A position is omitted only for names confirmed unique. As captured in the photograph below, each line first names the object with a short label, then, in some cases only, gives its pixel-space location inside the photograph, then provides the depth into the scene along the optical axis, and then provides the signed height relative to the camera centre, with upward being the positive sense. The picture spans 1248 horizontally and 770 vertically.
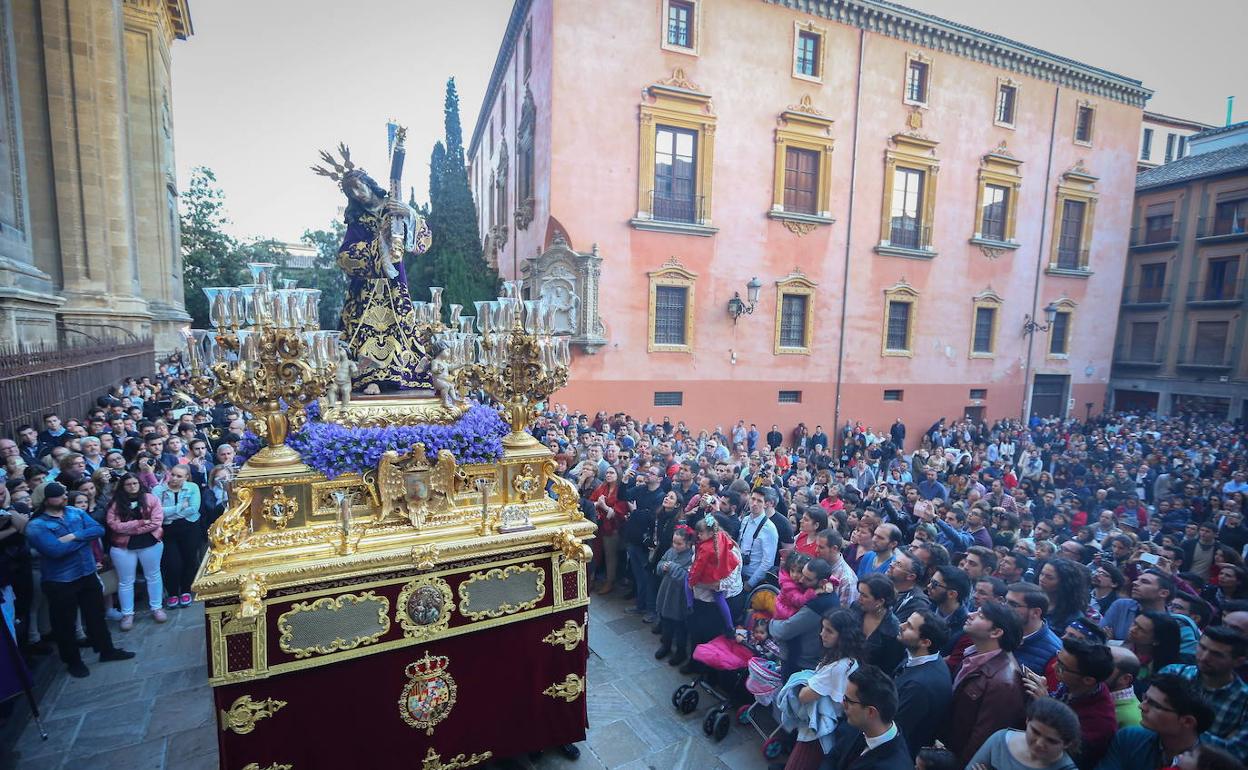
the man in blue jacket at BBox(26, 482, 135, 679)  5.05 -2.32
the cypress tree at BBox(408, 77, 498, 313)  20.19 +3.33
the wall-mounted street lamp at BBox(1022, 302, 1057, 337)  21.94 +0.72
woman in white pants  5.93 -2.38
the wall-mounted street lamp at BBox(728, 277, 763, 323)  17.06 +0.90
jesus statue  4.93 +0.34
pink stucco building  15.66 +4.24
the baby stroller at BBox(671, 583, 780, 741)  4.98 -3.30
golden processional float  3.54 -1.59
